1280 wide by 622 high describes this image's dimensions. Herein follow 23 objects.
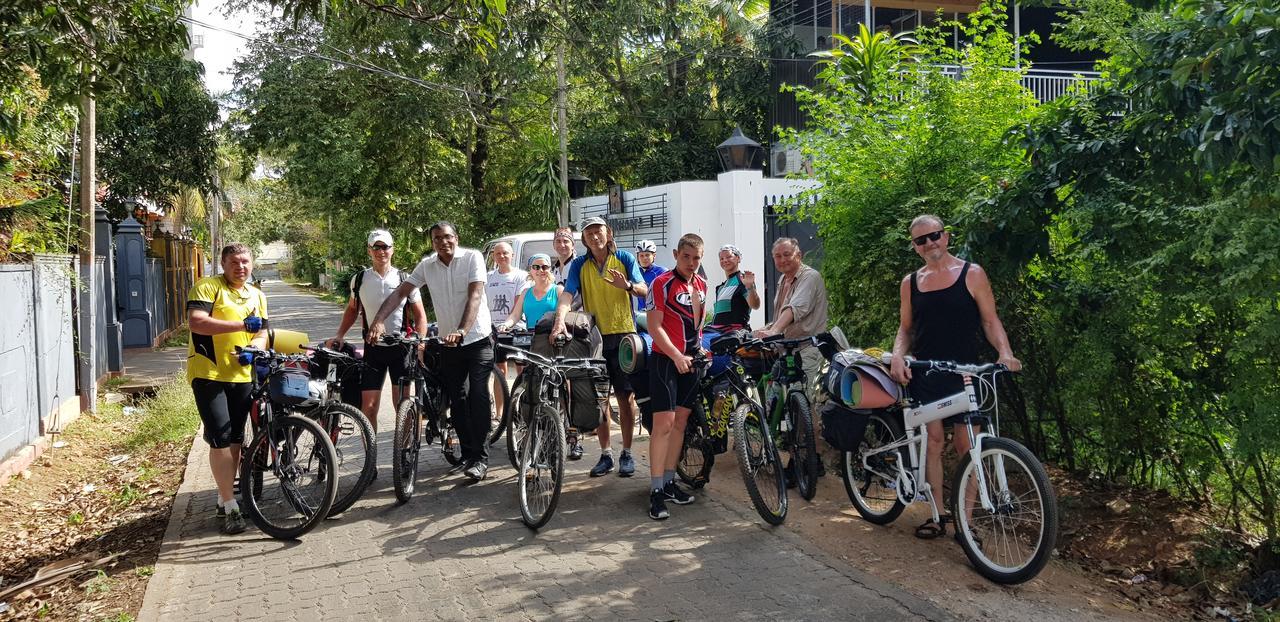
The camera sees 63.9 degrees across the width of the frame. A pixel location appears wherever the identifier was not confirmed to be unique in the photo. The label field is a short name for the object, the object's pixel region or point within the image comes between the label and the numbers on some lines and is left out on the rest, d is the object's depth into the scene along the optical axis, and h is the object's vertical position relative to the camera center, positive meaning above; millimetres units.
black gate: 15984 +623
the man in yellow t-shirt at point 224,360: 6289 -442
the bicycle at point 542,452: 6082 -1037
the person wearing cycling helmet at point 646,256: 9562 +208
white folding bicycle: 4867 -1103
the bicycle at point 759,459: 6008 -1088
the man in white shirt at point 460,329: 7246 -333
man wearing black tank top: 5566 -273
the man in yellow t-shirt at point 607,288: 6809 -64
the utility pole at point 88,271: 11578 +253
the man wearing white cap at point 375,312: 7430 -224
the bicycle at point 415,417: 6801 -934
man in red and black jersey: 6348 -552
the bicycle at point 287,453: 6125 -1016
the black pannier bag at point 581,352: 6812 -542
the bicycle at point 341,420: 6363 -867
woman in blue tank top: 9172 -120
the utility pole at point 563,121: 22531 +3484
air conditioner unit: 18938 +2122
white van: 14117 +475
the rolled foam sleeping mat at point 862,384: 5824 -642
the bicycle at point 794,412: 6418 -883
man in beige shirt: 7215 -180
